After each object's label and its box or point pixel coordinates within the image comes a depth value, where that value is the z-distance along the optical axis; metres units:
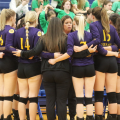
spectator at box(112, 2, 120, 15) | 11.08
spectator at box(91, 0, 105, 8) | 11.21
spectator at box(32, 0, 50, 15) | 10.69
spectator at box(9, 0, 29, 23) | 10.04
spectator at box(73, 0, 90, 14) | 11.53
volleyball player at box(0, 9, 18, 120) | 6.06
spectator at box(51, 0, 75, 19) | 10.06
